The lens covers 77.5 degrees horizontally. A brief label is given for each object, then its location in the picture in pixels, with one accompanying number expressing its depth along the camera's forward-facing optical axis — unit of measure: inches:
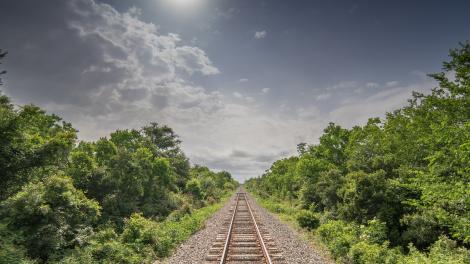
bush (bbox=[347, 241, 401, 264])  434.3
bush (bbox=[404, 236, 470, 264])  386.6
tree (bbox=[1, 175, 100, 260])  433.1
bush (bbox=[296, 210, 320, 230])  801.6
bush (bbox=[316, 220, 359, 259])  519.7
